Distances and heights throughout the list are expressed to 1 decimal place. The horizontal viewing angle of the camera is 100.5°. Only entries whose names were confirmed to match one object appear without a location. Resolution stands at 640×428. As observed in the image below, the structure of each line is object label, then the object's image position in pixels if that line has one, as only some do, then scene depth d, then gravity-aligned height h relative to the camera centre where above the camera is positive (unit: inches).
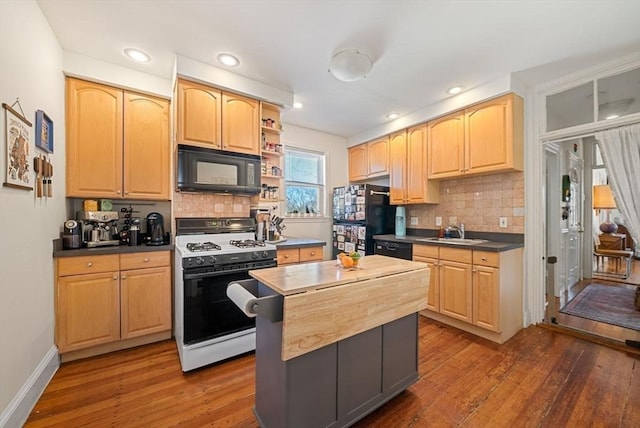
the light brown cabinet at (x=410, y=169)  140.6 +24.5
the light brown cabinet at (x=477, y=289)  102.7 -31.6
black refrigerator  151.2 -1.6
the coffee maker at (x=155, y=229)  106.1 -6.1
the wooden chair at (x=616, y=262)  184.4 -36.8
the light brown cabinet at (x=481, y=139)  109.2 +32.9
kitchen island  50.8 -27.8
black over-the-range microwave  99.7 +17.0
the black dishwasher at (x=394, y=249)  131.6 -18.4
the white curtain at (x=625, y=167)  91.8 +16.2
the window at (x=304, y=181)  164.2 +21.2
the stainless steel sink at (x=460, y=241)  116.2 -12.9
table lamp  189.5 +10.9
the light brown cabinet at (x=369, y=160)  162.6 +34.9
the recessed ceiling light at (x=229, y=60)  94.3 +55.9
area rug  117.5 -46.6
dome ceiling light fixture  84.2 +48.5
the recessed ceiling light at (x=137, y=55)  92.0 +56.5
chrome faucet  134.4 -8.1
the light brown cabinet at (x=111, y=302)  86.3 -30.5
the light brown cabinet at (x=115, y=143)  96.3 +27.3
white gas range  83.1 -28.4
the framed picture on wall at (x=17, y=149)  59.6 +15.5
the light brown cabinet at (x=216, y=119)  98.9 +37.5
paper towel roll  47.8 -16.0
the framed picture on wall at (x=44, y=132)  73.8 +24.0
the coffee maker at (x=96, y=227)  97.2 -5.0
